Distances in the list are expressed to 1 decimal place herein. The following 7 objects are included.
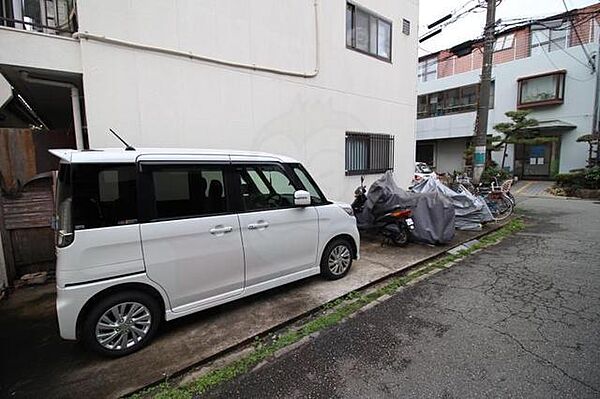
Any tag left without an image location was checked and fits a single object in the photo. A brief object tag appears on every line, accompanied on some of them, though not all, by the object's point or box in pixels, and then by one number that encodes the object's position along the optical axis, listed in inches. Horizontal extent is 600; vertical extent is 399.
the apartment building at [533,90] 588.4
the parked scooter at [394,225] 225.5
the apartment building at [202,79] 158.6
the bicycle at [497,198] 336.2
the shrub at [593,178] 482.3
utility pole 355.3
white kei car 99.6
